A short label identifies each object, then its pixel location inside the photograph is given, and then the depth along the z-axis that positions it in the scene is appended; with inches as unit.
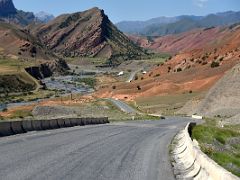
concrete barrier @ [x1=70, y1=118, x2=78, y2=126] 1826.3
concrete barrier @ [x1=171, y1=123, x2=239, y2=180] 484.3
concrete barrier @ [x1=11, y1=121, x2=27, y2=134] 1263.4
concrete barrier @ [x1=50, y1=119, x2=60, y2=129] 1594.5
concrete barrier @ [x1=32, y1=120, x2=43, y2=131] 1432.9
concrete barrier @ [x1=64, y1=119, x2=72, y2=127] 1747.8
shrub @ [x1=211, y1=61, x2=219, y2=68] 5674.2
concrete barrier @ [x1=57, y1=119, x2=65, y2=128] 1671.0
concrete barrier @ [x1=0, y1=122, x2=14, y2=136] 1185.4
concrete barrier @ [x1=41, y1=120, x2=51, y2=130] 1514.5
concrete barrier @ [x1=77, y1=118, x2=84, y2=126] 1909.9
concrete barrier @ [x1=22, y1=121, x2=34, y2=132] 1352.9
